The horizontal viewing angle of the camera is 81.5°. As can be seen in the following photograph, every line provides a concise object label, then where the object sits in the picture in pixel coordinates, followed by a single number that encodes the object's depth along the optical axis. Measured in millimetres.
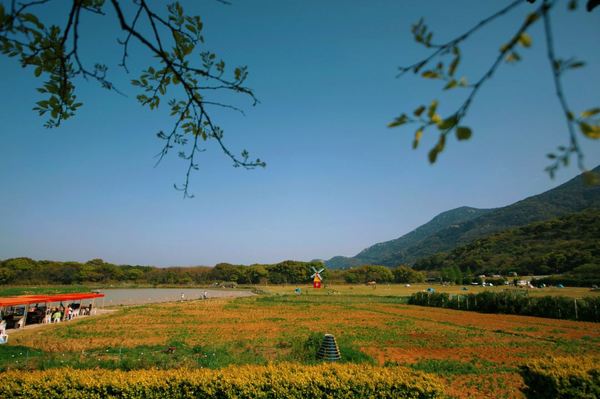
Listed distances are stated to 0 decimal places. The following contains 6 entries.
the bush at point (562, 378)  7359
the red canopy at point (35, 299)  21203
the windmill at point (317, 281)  86088
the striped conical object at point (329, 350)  12270
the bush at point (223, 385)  7191
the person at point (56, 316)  25891
